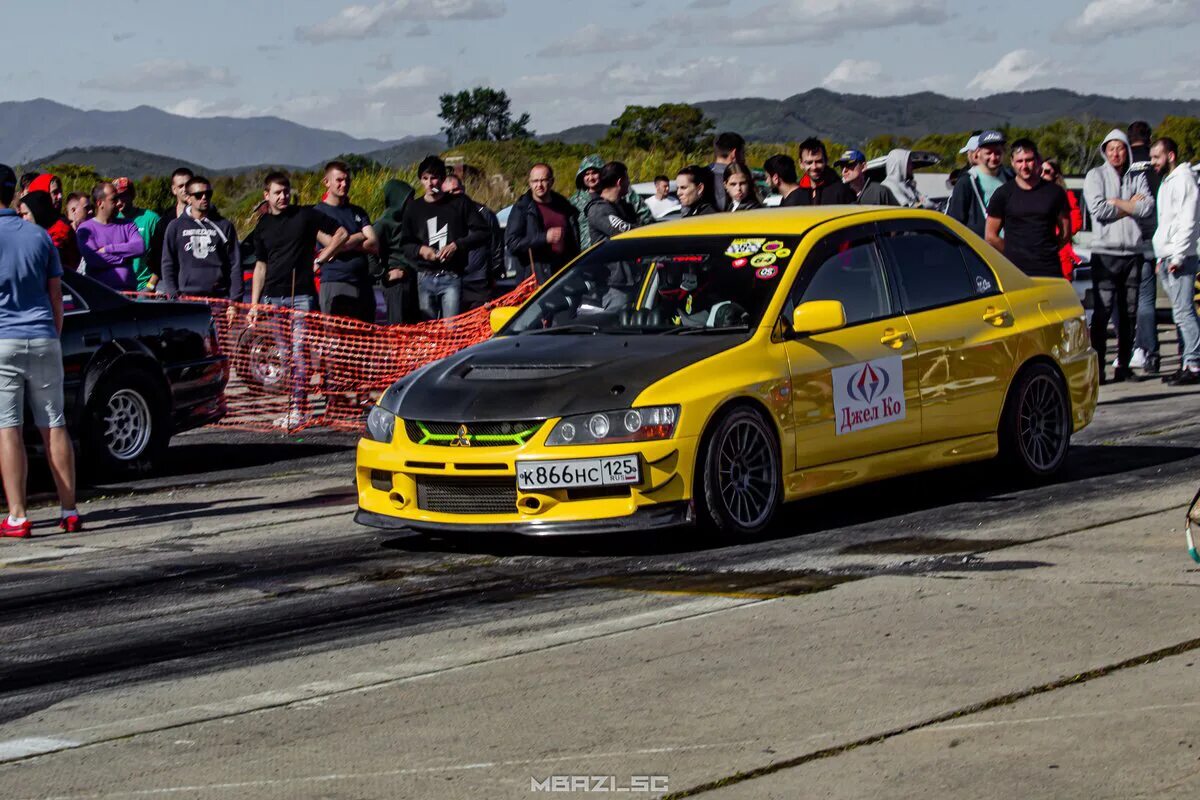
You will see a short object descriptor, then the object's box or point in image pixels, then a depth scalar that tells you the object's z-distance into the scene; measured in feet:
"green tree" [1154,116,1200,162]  220.43
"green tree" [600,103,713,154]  223.51
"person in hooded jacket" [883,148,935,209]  59.26
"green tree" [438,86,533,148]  300.20
